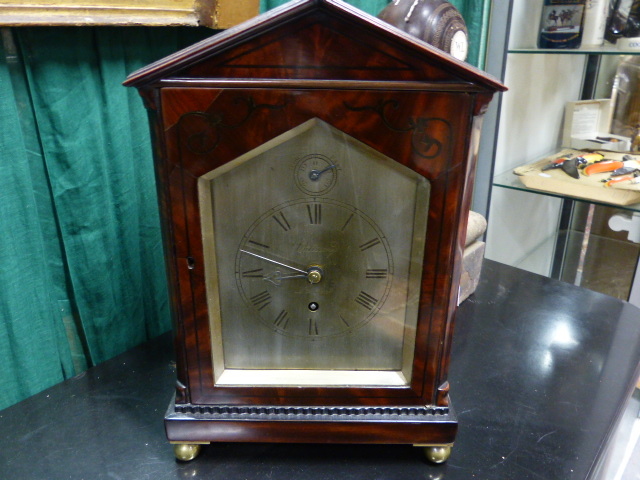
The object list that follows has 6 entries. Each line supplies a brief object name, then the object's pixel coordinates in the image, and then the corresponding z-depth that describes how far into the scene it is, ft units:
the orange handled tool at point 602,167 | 4.69
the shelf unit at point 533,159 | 4.58
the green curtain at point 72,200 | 2.52
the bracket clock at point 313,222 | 1.81
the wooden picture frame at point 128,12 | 2.27
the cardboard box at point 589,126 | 5.26
